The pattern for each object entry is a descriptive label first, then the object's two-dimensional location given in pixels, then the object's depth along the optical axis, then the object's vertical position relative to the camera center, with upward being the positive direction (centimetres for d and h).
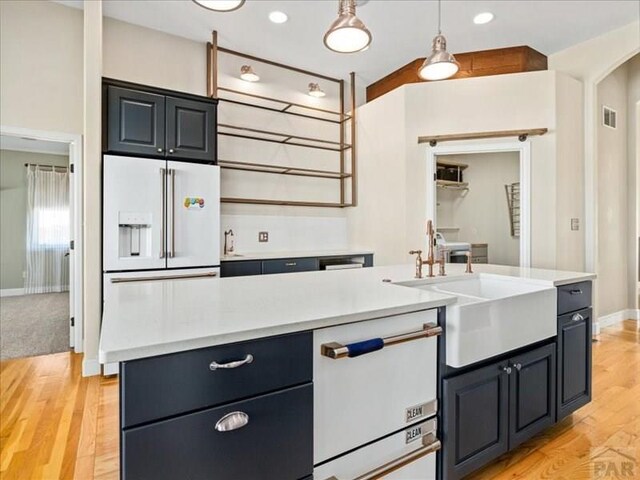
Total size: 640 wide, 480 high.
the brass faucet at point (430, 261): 211 -11
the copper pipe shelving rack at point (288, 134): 397 +126
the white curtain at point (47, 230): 657 +23
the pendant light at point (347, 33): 195 +113
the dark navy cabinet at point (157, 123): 299 +102
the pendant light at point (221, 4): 173 +112
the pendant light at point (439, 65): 253 +122
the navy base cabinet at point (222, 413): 90 -46
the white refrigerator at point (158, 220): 294 +19
